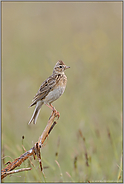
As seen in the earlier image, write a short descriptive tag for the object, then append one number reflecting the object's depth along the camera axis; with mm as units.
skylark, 8289
